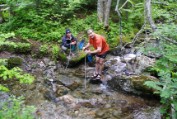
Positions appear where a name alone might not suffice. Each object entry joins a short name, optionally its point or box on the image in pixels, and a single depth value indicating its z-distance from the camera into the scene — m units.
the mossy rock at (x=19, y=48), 7.40
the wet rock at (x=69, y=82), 6.08
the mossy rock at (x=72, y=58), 7.07
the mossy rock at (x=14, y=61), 6.77
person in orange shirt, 6.05
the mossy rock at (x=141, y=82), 5.47
